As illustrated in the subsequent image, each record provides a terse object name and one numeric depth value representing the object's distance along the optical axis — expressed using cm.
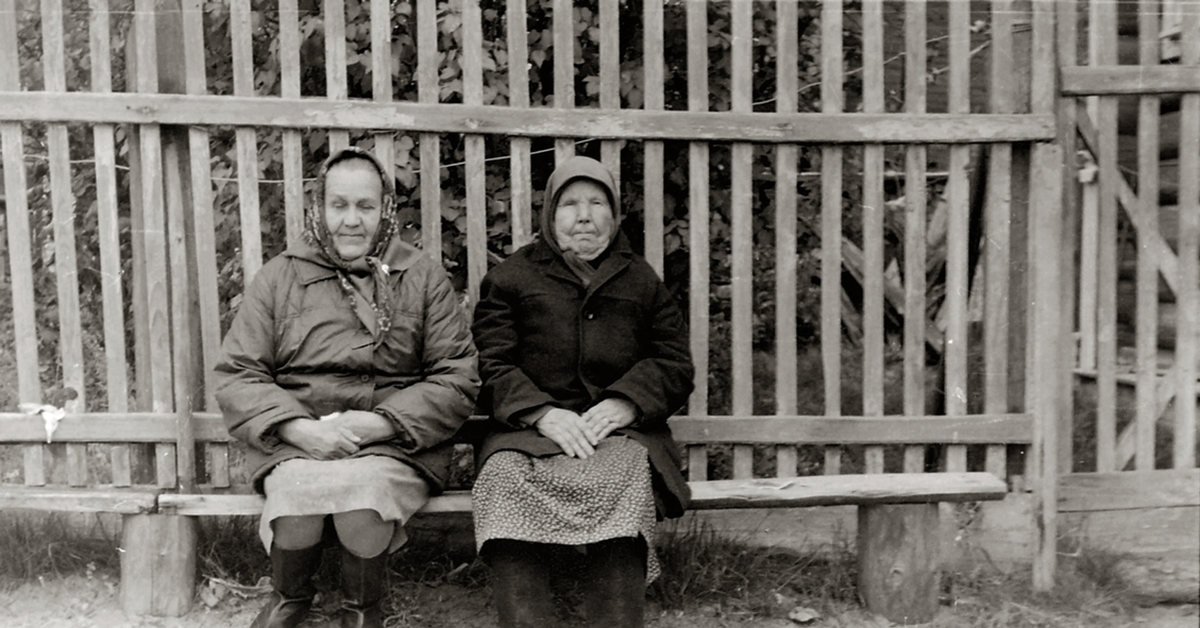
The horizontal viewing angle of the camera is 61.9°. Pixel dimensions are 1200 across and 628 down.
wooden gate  339
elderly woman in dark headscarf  286
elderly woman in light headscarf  281
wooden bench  323
